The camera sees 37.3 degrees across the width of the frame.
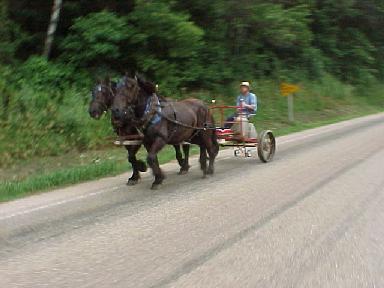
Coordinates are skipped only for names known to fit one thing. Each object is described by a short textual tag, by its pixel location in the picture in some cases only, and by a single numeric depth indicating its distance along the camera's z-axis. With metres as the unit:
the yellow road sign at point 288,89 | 25.30
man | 13.07
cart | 12.77
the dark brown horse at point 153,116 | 9.55
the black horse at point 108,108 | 9.61
